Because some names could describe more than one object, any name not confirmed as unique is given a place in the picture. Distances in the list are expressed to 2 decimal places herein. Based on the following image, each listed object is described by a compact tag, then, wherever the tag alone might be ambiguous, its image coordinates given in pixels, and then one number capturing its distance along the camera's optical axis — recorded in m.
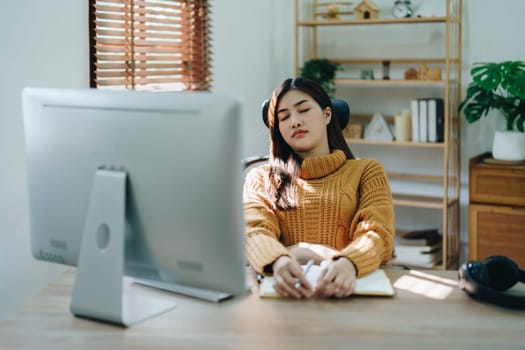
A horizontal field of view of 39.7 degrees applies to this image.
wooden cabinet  3.73
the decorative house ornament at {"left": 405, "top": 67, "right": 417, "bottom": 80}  4.11
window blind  2.99
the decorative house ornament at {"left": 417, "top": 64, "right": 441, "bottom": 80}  4.02
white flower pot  3.85
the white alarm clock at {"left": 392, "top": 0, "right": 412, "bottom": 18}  4.10
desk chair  2.46
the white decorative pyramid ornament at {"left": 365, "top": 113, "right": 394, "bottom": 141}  4.21
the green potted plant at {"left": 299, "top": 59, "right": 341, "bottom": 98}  4.19
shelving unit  4.00
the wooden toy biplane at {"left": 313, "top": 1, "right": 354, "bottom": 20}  4.23
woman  2.08
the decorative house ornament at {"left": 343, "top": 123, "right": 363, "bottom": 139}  4.27
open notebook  1.75
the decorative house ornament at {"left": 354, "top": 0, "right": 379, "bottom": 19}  4.12
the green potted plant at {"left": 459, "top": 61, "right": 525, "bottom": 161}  3.72
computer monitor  1.43
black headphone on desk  1.72
